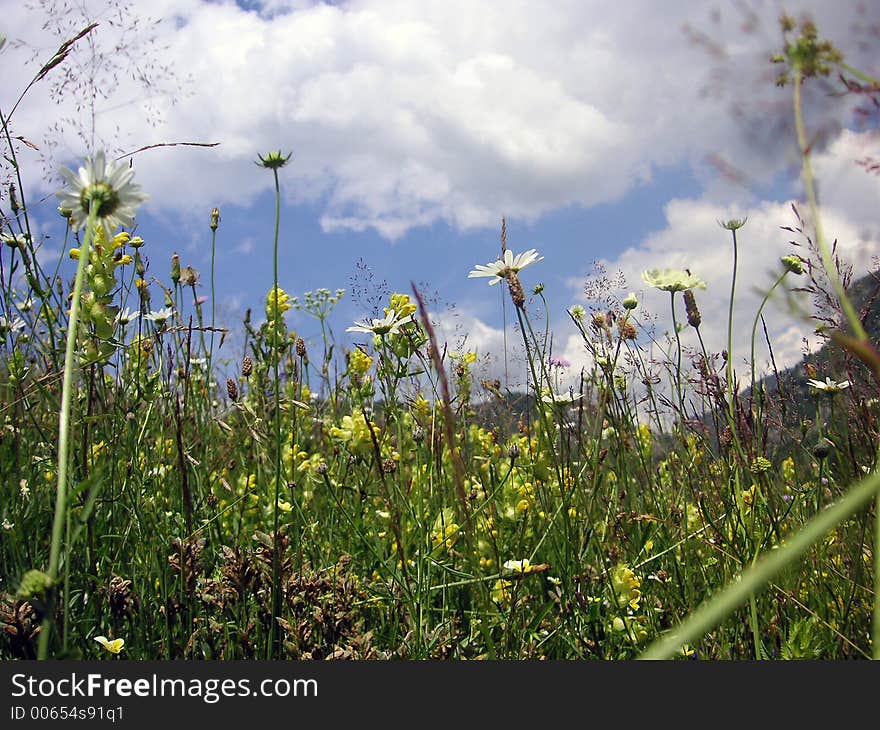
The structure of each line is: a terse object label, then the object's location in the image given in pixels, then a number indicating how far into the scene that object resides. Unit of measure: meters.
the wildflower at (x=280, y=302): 0.61
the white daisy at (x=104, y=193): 0.36
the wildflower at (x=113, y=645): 0.43
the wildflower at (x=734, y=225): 0.58
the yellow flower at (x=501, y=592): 0.50
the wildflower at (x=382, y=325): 0.56
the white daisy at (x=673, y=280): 0.58
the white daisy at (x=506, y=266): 0.55
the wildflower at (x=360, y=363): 0.72
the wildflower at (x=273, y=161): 0.44
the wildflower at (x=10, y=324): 0.62
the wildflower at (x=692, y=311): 0.56
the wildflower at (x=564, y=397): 0.62
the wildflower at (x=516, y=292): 0.48
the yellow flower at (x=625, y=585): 0.51
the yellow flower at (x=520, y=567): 0.48
